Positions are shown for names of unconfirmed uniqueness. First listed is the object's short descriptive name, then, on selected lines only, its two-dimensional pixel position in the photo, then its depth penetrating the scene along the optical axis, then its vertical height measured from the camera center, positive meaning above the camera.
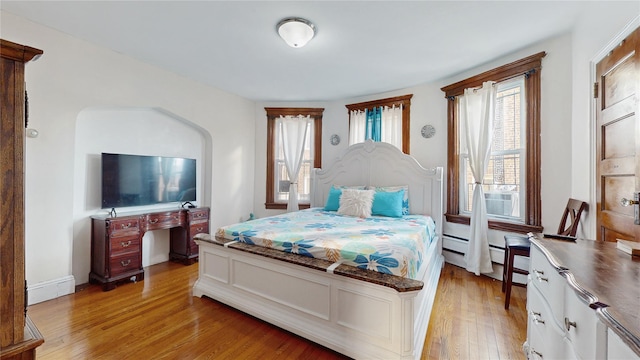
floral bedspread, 1.83 -0.49
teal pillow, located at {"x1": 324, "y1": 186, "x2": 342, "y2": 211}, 3.80 -0.31
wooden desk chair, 2.22 -0.60
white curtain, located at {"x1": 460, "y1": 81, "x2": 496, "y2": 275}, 3.16 +0.30
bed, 1.65 -0.85
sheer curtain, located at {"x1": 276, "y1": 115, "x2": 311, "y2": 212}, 4.81 +0.70
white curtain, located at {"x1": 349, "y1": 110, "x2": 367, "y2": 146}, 4.52 +0.92
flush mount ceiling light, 2.34 +1.34
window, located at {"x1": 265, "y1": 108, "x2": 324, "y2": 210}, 4.88 +0.36
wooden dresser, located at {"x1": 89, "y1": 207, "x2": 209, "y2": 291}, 2.82 -0.72
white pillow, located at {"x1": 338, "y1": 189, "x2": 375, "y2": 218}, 3.40 -0.30
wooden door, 1.51 +0.27
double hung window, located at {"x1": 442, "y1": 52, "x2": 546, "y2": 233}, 2.88 +0.30
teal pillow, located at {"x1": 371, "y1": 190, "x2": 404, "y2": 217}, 3.38 -0.31
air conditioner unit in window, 3.14 -0.27
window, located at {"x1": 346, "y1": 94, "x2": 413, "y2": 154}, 4.12 +1.00
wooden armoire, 0.74 -0.08
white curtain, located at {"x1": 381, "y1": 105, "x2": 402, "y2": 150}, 4.18 +0.86
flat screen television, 3.03 -0.02
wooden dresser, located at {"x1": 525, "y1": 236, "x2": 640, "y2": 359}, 0.64 -0.36
